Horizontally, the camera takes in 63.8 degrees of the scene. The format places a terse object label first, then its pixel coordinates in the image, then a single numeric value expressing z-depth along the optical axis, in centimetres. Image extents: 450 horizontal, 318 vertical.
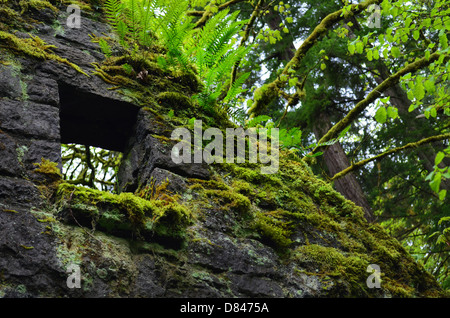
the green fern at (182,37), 331
